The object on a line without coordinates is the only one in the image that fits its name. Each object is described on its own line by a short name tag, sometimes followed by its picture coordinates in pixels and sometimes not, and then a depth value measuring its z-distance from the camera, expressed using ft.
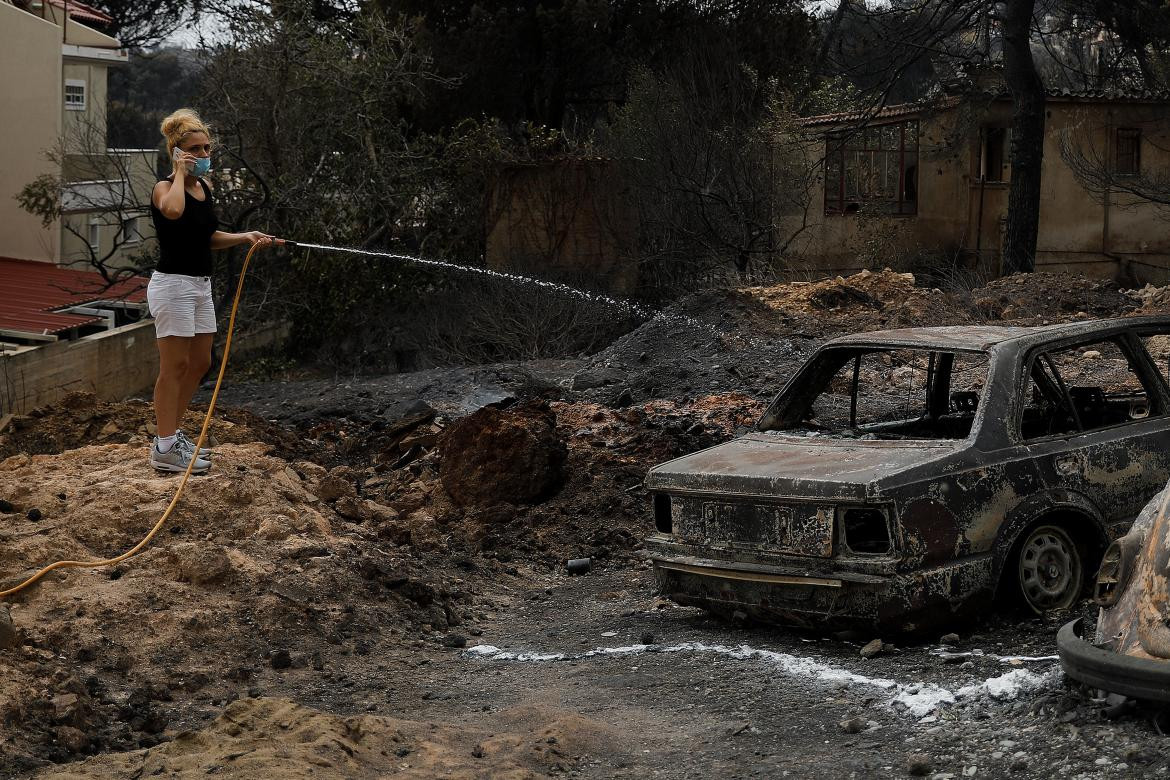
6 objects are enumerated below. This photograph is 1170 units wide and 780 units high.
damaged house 96.43
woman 27.37
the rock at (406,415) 43.91
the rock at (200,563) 25.32
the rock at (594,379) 52.26
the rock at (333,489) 32.07
